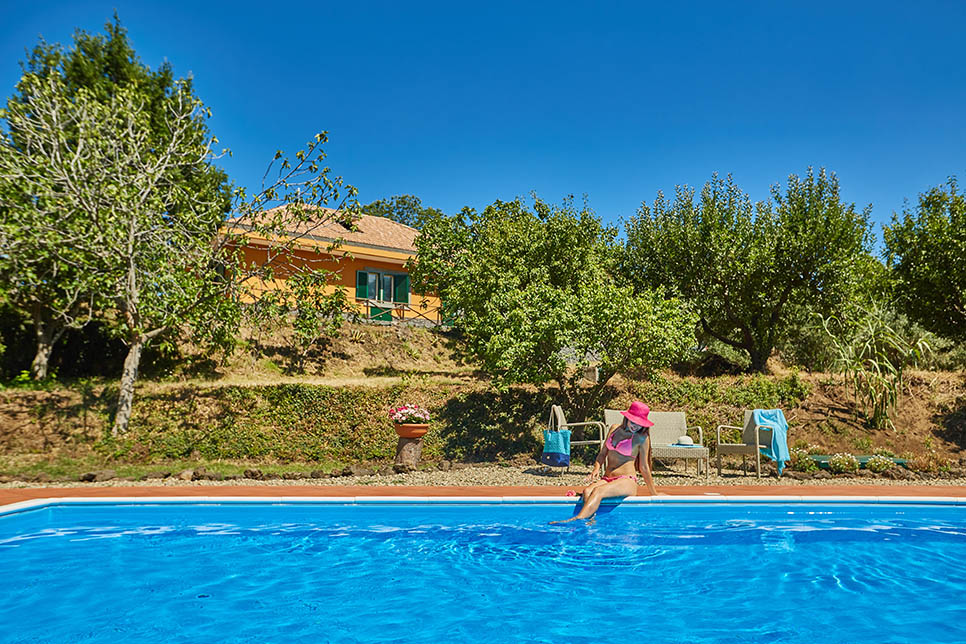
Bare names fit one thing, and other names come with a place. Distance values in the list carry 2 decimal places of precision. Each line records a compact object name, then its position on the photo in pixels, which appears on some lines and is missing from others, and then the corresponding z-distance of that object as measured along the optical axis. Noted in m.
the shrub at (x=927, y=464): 11.24
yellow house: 24.39
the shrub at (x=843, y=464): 11.23
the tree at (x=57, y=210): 13.34
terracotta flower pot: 12.20
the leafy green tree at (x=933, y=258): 17.89
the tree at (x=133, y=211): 13.30
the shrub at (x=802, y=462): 11.80
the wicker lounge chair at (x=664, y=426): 11.34
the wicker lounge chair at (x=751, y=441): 10.60
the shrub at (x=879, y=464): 11.21
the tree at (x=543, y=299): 12.94
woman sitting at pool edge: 7.74
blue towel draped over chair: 10.80
